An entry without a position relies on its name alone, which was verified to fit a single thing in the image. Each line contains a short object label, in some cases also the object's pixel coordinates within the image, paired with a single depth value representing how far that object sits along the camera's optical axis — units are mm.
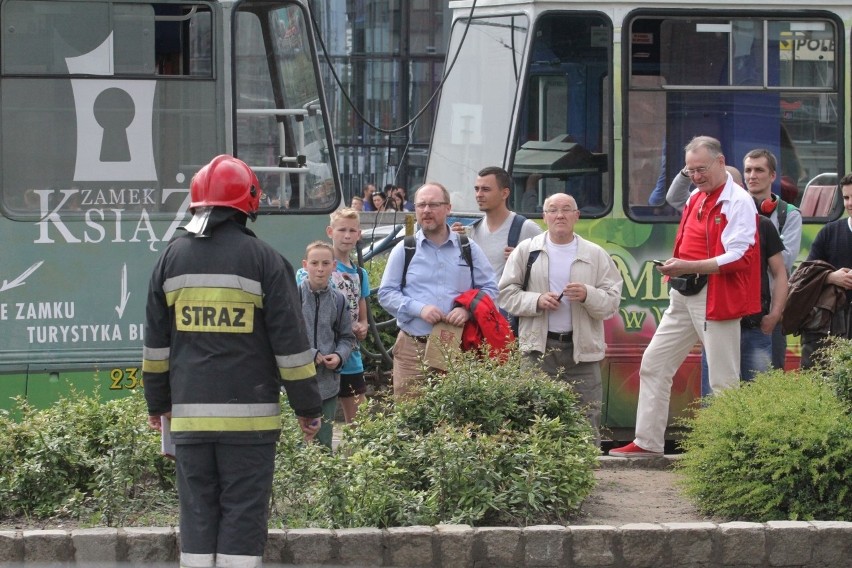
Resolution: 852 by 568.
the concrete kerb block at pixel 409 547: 12625
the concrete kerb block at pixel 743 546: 12906
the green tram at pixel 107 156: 17750
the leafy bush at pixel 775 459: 13398
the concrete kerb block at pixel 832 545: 12914
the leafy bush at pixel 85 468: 13484
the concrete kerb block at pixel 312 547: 12570
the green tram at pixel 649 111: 19219
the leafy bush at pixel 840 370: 14805
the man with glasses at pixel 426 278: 16172
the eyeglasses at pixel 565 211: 16672
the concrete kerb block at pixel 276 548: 12516
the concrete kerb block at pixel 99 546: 12602
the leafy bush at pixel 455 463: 13148
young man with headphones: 17828
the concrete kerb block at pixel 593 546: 12852
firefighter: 10594
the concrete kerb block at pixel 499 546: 12719
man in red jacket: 16203
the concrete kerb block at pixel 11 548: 12609
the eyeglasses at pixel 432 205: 16095
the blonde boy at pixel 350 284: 16859
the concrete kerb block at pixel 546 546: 12789
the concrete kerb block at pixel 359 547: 12586
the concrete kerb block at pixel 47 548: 12625
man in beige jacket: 16656
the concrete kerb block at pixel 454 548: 12664
